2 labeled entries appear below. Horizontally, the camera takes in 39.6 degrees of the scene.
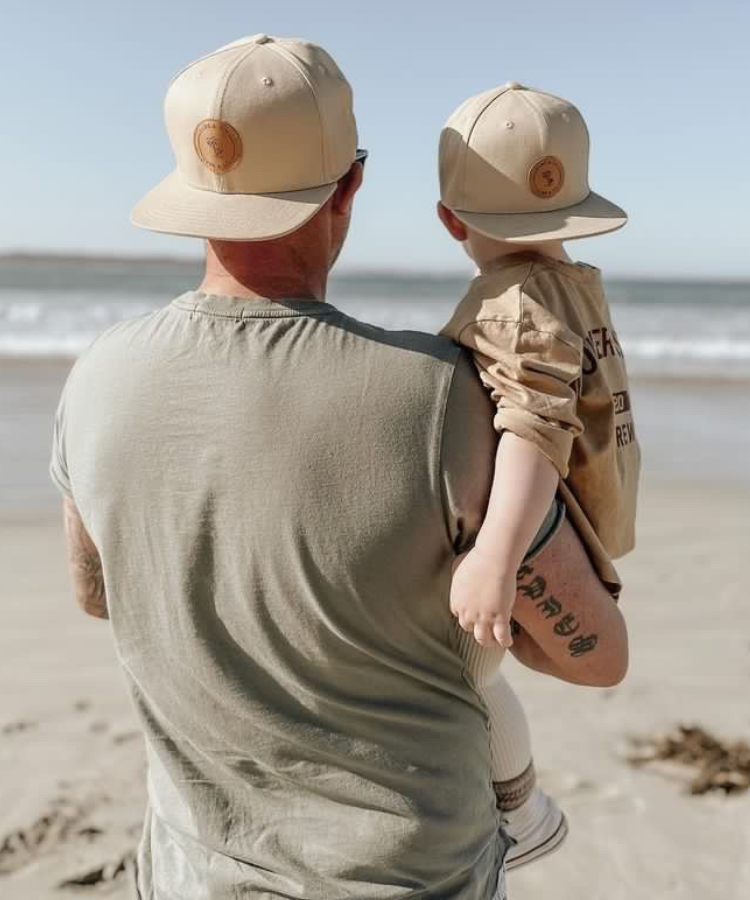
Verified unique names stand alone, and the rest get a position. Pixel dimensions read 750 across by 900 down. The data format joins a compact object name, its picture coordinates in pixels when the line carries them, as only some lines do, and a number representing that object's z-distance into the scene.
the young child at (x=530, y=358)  1.43
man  1.36
